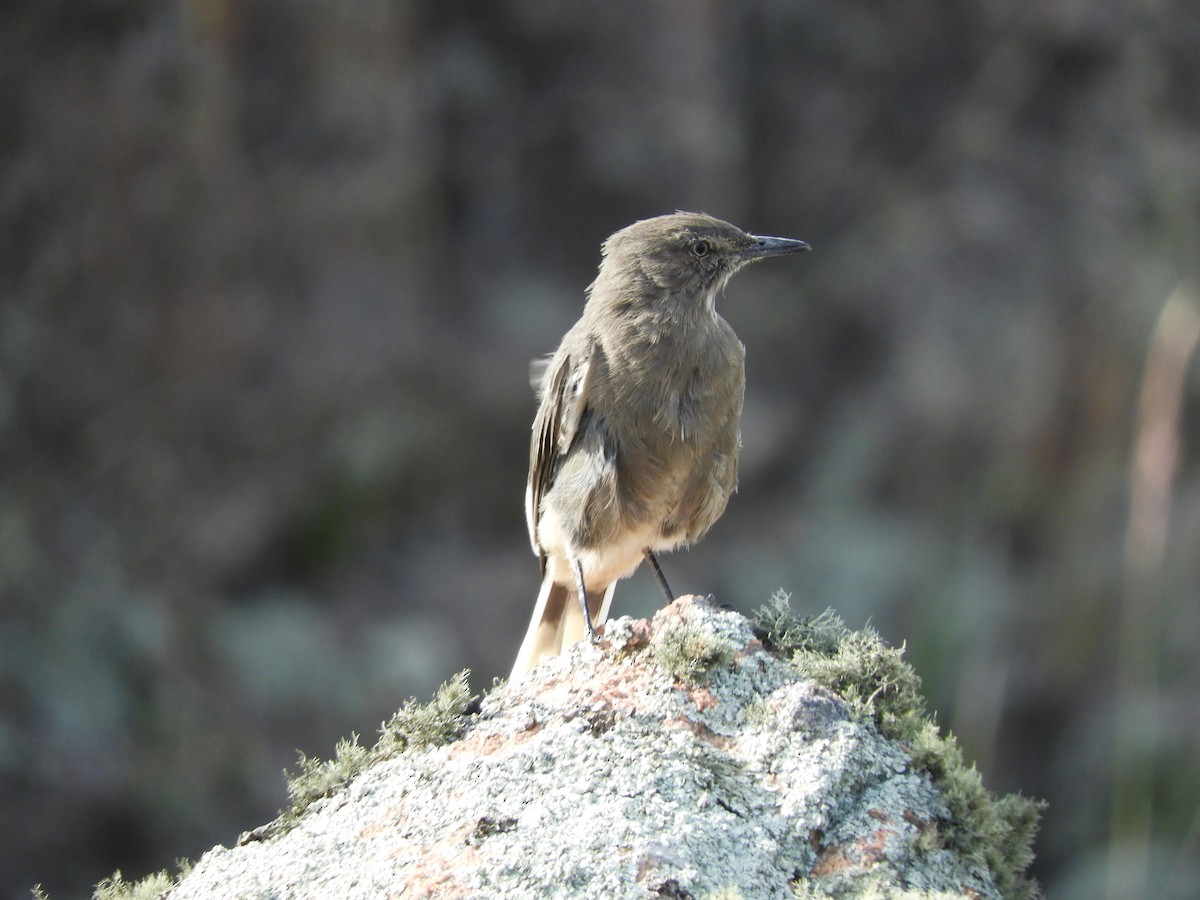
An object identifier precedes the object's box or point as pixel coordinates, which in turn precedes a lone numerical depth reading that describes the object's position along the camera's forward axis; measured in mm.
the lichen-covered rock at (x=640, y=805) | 5340
